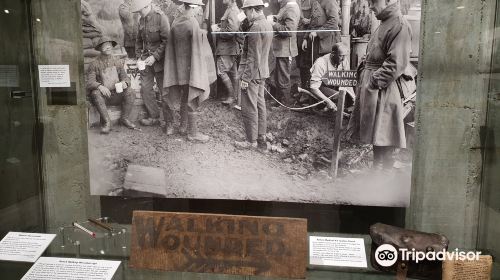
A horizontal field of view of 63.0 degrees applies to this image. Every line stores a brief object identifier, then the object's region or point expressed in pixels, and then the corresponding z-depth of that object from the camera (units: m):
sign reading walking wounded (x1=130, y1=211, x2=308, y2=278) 1.73
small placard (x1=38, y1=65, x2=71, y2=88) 2.02
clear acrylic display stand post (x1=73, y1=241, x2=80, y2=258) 1.83
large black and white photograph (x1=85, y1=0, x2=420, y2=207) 1.80
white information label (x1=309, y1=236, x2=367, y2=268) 1.72
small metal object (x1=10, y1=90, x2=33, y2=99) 1.95
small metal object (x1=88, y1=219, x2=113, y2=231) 2.00
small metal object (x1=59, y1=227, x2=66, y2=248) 1.92
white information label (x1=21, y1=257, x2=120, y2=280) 1.72
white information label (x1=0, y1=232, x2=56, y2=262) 1.83
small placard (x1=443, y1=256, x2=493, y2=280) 1.56
